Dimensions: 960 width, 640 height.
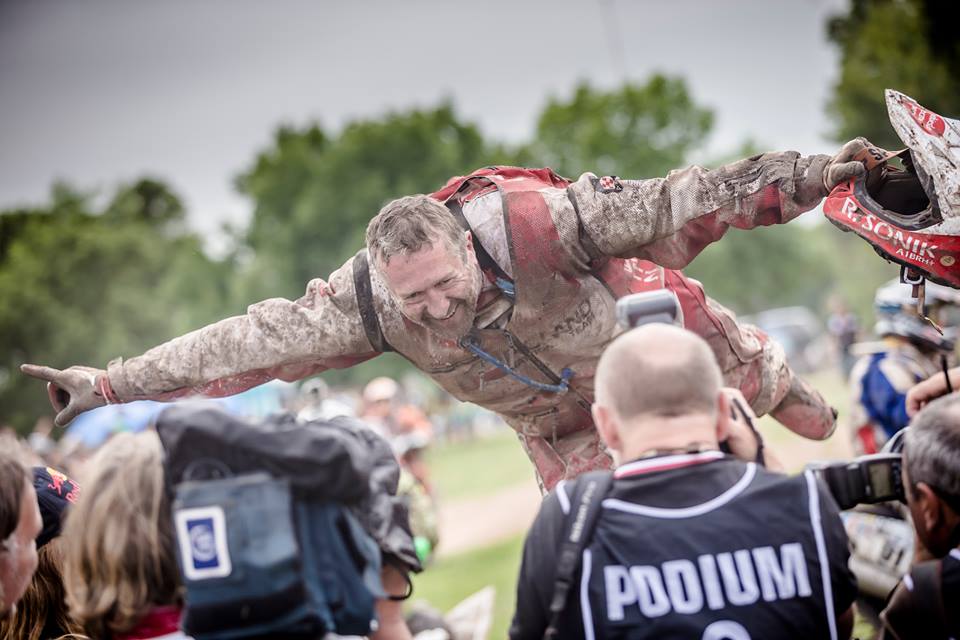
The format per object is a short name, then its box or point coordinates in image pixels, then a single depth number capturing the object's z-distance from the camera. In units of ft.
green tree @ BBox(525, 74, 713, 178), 130.93
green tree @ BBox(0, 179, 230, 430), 121.70
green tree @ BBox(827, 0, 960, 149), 75.66
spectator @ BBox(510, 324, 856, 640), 7.44
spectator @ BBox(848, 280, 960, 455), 19.98
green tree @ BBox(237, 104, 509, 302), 127.44
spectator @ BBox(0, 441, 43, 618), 8.77
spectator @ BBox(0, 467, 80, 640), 10.78
